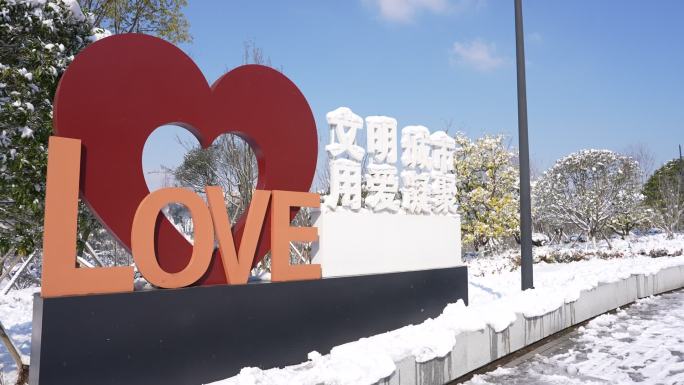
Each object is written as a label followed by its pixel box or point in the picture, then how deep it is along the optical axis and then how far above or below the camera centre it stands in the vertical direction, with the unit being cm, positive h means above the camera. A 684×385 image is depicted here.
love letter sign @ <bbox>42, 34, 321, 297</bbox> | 447 +56
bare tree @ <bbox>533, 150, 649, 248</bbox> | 2766 +193
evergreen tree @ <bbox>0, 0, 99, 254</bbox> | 532 +143
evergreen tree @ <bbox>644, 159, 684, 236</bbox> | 3466 +218
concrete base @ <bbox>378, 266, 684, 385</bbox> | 545 -165
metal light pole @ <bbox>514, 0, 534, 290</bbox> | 891 +114
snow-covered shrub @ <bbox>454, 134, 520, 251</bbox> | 2588 +195
